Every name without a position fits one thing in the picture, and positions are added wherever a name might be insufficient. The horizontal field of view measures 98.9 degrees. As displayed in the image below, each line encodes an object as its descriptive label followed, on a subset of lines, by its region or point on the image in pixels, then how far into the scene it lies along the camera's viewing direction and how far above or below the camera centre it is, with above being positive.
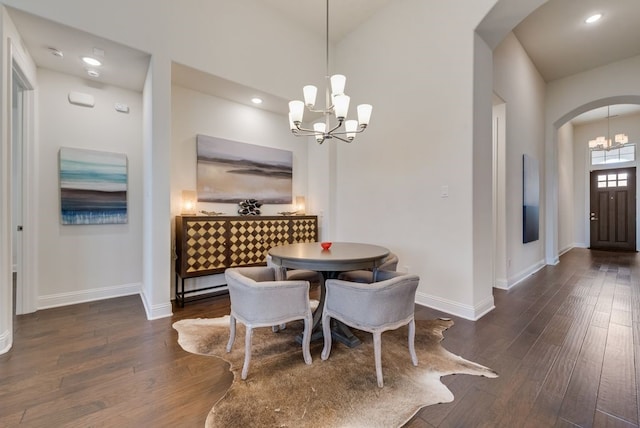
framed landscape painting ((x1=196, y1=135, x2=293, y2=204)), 3.93 +0.66
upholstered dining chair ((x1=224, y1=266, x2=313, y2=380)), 1.91 -0.65
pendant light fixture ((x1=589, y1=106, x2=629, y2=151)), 6.47 +1.73
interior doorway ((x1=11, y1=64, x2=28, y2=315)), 3.01 +0.29
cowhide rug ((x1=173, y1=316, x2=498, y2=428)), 1.55 -1.14
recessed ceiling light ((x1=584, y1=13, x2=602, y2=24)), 3.88 +2.80
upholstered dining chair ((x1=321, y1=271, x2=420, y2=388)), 1.85 -0.65
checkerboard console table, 3.33 -0.36
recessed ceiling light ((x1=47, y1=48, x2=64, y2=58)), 2.88 +1.73
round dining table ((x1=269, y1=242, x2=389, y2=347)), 2.11 -0.36
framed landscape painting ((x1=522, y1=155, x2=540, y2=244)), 4.66 +0.24
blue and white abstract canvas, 3.36 +0.36
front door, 7.49 +0.10
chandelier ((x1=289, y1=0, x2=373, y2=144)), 2.38 +0.95
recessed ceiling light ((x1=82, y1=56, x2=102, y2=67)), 3.02 +1.73
